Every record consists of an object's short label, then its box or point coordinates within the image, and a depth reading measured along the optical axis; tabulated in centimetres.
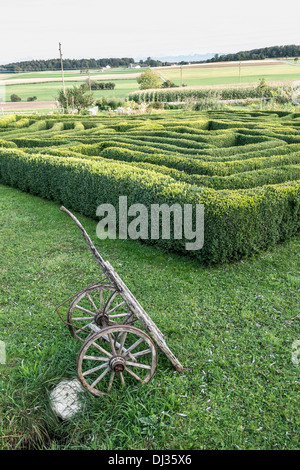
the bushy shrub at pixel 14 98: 5319
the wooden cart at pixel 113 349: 368
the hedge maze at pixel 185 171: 653
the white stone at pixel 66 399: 362
